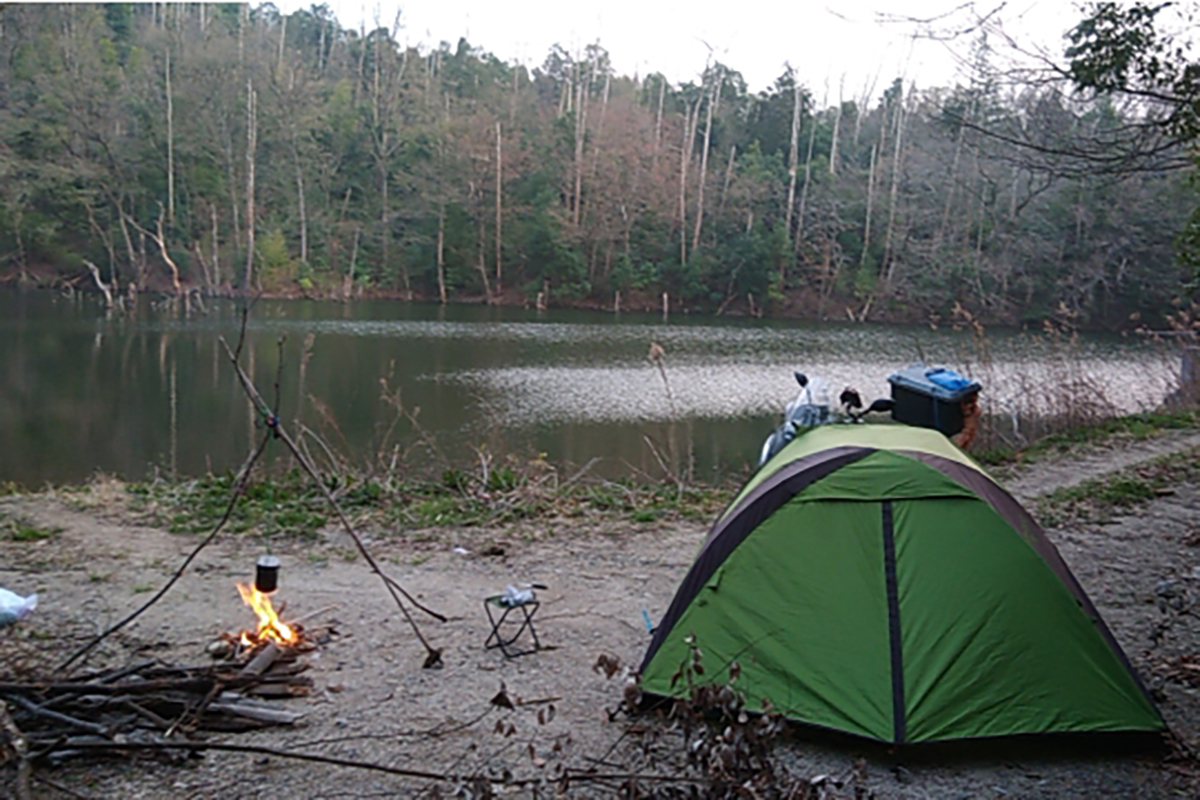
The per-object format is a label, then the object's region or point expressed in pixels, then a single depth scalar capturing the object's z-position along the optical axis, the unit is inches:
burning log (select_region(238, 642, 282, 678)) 133.3
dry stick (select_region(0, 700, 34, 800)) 100.2
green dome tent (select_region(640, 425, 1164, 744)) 118.3
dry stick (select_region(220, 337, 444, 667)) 131.8
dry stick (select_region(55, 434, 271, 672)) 131.7
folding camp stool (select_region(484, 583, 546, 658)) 150.4
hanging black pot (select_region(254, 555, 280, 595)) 145.8
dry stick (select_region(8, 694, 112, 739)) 114.0
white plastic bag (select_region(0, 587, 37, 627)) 148.6
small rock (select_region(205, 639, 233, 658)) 144.6
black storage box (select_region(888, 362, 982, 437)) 292.2
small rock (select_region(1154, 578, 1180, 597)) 129.4
